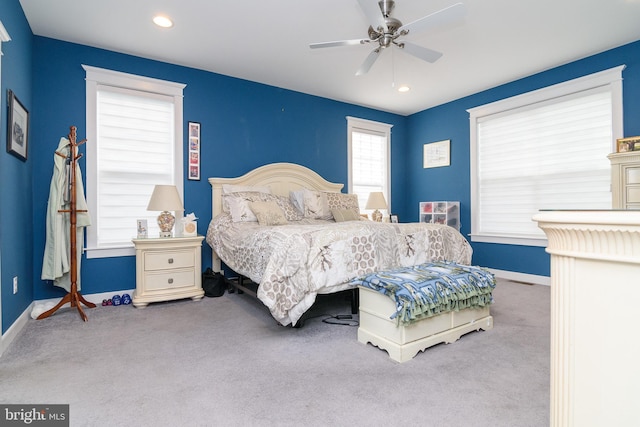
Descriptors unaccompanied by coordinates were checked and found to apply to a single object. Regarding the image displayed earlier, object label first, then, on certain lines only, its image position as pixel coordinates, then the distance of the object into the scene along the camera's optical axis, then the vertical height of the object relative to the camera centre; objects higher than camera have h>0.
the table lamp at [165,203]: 3.42 +0.13
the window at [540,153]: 3.78 +0.80
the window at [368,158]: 5.52 +1.00
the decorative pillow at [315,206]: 4.28 +0.12
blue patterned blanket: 2.09 -0.50
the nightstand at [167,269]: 3.30 -0.56
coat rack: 3.01 -0.17
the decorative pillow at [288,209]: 4.14 +0.08
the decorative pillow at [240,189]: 4.16 +0.35
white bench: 2.13 -0.79
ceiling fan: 2.34 +1.45
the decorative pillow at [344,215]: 4.22 +0.00
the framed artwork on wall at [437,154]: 5.46 +1.04
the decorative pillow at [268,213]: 3.67 +0.03
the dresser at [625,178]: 3.10 +0.35
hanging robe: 3.05 -0.04
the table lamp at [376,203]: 5.06 +0.19
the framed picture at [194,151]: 4.08 +0.80
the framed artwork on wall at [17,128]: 2.52 +0.73
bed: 2.46 -0.27
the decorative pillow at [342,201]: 4.43 +0.19
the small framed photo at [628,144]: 3.21 +0.70
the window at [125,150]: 3.54 +0.75
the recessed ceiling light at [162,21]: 3.01 +1.82
